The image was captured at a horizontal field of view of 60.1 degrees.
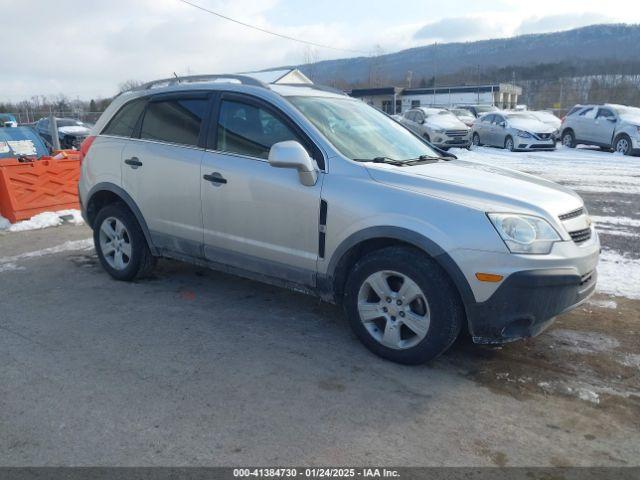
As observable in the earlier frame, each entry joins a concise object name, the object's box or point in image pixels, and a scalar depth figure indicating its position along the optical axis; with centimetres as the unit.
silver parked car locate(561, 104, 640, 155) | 1764
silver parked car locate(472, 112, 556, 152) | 1961
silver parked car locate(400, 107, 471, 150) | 2039
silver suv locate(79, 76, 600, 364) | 341
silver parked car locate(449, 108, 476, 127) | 2610
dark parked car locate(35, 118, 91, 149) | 2181
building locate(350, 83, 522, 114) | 5706
